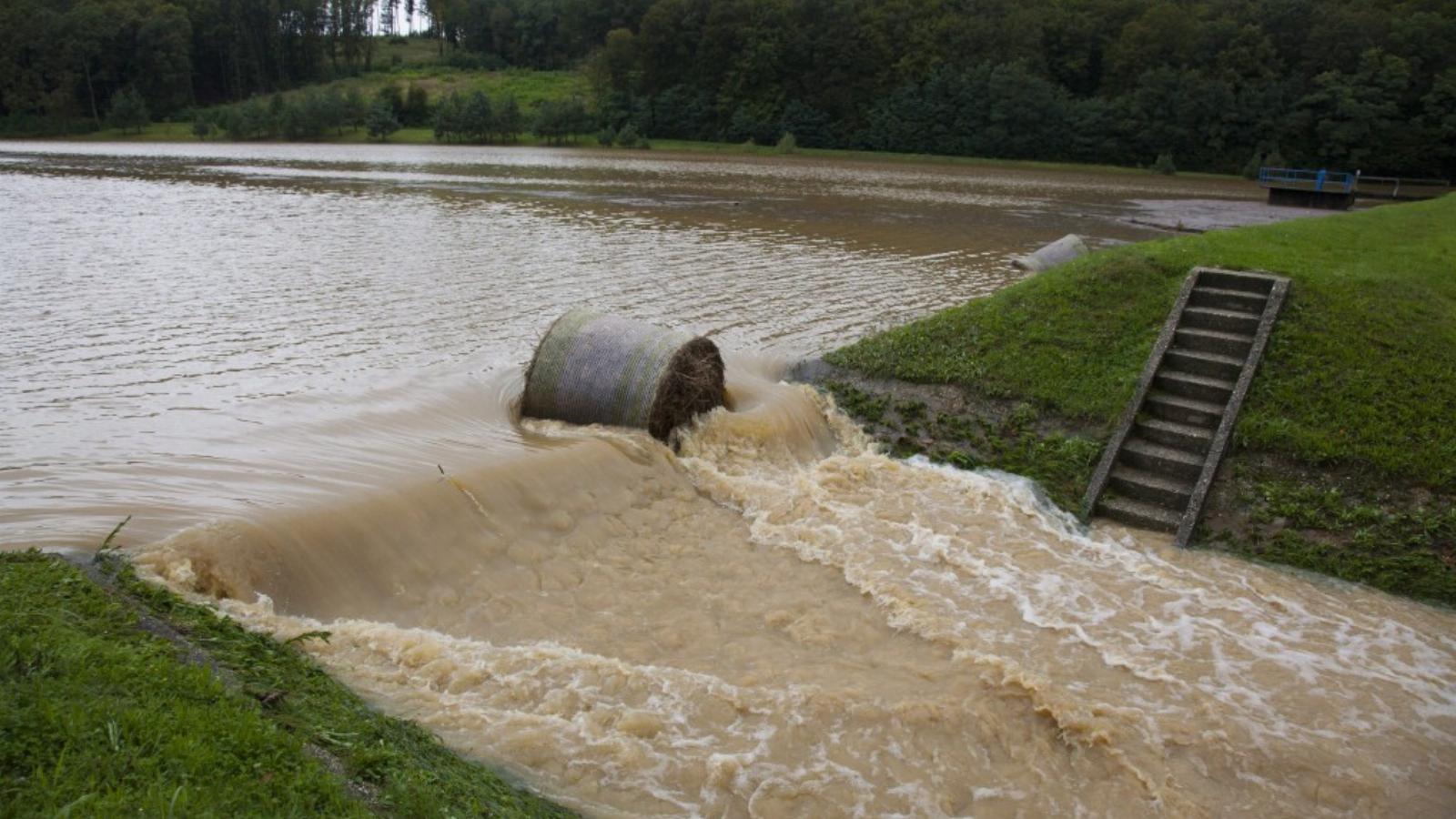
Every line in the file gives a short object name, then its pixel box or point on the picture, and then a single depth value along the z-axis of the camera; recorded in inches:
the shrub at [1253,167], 3041.3
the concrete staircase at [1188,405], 458.0
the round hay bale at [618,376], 474.9
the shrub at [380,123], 3248.0
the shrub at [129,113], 3454.7
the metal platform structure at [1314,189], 1980.8
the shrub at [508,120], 3341.5
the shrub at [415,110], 3619.6
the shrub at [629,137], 3339.1
